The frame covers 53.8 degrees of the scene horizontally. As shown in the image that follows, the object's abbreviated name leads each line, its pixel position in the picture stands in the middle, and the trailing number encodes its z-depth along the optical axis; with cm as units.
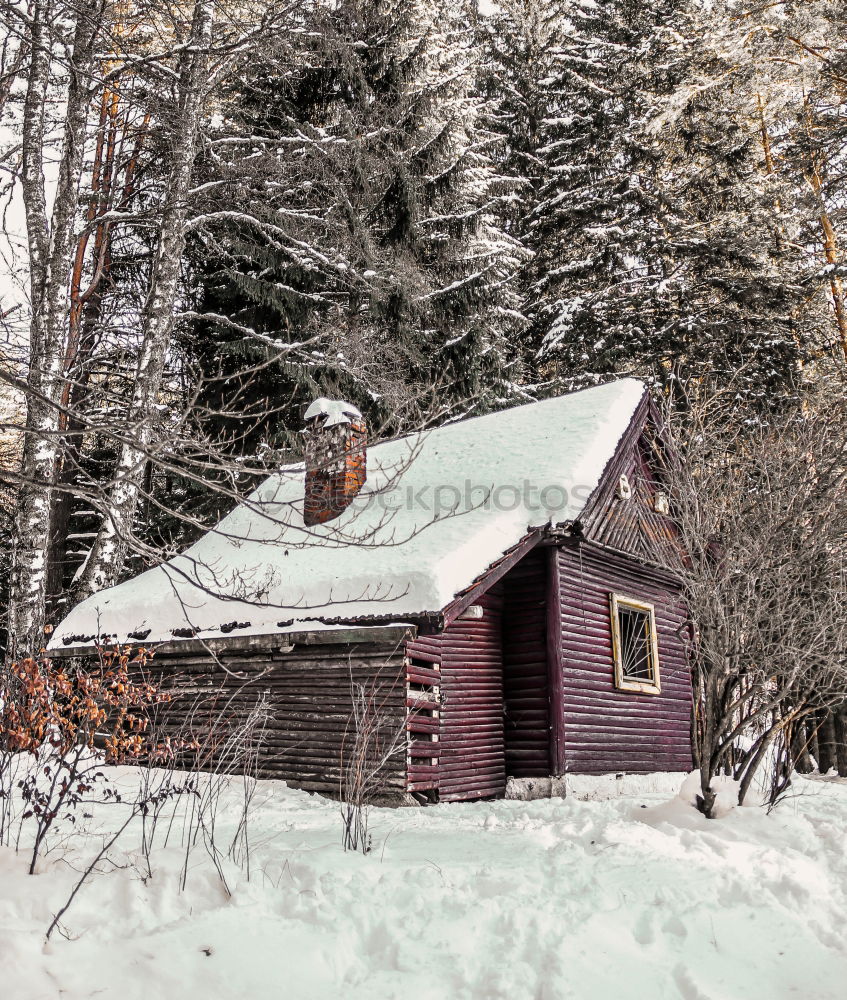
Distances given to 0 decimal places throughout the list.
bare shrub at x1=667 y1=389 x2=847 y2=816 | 823
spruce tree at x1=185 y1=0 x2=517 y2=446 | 1797
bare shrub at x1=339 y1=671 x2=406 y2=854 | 899
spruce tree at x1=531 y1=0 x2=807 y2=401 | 2052
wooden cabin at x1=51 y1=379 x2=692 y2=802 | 947
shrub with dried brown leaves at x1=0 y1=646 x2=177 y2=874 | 507
